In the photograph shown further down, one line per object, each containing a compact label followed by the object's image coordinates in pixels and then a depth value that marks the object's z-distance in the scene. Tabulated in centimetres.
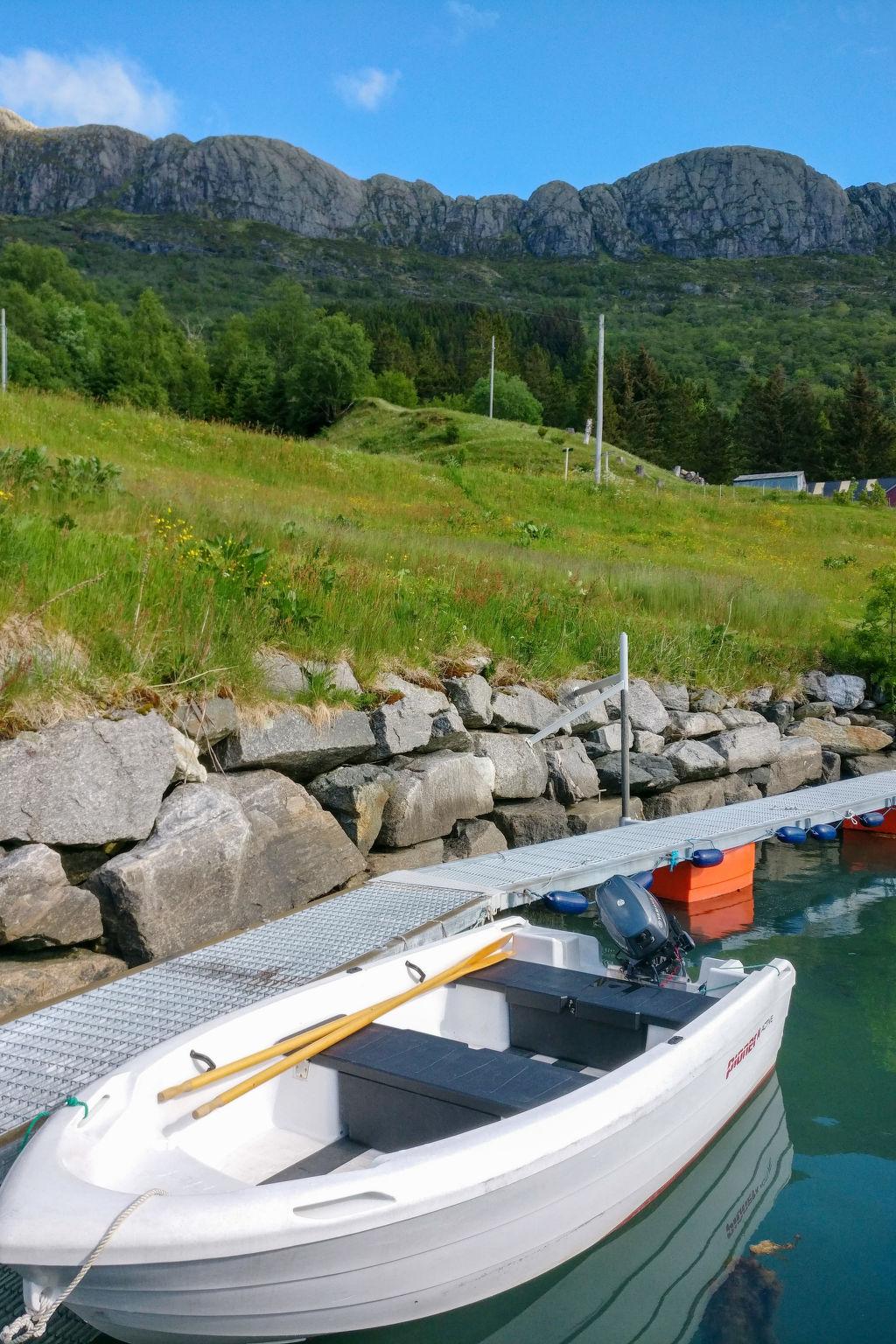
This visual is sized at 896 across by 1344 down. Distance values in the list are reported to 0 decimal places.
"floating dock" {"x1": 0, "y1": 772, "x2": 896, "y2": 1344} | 414
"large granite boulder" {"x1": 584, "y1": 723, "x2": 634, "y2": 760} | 1012
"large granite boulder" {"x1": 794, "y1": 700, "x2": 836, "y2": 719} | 1274
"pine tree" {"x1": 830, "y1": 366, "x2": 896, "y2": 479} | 6384
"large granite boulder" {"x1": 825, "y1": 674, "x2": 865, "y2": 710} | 1312
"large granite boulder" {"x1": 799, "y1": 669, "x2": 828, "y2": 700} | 1309
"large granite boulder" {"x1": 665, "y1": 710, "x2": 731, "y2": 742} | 1103
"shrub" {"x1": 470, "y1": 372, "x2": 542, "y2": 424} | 7144
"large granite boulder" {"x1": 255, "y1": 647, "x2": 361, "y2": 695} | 745
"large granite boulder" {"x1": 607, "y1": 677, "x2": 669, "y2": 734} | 1056
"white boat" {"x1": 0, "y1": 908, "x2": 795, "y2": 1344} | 296
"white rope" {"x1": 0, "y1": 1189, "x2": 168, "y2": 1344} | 283
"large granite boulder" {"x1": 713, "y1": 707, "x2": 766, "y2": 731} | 1155
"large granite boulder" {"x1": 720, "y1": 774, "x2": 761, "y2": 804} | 1098
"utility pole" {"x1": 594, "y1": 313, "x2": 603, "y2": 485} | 3027
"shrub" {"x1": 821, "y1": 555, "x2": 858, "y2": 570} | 2128
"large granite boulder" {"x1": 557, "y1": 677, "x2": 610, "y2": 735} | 985
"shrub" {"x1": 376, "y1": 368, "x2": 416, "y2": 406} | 7181
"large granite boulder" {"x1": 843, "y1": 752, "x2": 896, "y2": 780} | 1234
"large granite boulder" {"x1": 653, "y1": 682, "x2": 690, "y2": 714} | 1121
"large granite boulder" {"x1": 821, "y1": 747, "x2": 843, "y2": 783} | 1231
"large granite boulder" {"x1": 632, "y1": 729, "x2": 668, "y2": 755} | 1050
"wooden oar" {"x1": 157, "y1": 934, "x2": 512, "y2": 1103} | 374
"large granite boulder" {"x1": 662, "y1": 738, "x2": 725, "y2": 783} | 1066
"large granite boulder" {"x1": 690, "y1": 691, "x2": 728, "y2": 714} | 1155
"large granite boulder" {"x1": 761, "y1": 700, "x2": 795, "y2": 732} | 1238
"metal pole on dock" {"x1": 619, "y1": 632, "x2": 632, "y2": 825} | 887
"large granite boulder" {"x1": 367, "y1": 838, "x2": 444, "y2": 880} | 774
